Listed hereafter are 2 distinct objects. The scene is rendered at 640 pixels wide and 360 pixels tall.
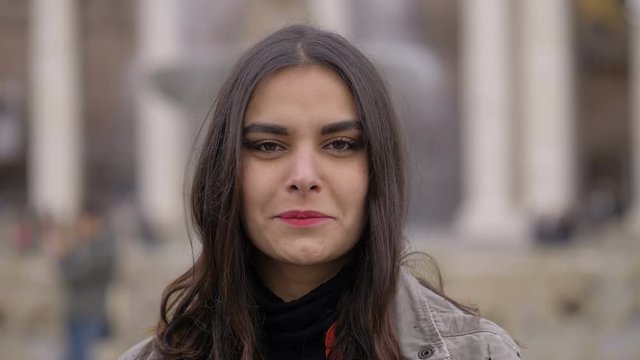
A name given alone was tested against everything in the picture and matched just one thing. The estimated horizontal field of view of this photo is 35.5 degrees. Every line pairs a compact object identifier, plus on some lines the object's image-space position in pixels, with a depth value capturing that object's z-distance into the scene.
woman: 1.98
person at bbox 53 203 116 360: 8.91
